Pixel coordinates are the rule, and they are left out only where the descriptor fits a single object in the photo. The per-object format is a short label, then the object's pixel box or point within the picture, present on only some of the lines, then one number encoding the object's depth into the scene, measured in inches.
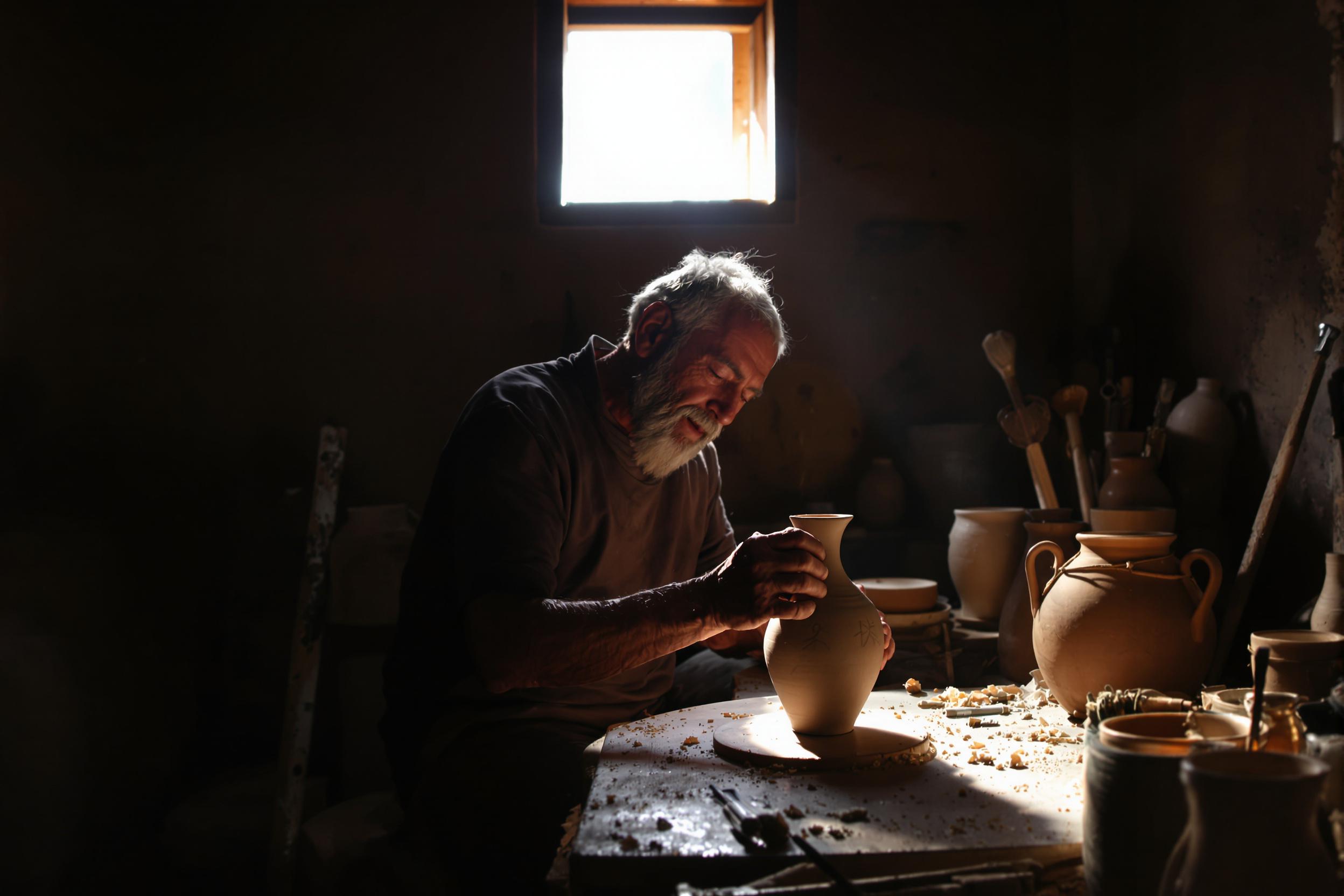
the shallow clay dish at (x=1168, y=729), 49.6
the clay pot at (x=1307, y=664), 68.4
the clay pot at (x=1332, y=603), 79.4
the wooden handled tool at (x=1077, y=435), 132.2
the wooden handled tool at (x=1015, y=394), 131.6
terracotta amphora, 76.4
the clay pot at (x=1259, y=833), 38.3
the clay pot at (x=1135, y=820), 45.8
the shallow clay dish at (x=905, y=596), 121.6
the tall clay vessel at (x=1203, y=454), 123.8
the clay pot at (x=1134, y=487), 120.7
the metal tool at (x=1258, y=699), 48.1
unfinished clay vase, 73.2
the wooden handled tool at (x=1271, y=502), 102.7
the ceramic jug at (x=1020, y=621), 104.8
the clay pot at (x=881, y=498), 153.7
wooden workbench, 51.8
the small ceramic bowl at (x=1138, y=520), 111.6
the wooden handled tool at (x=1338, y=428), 101.6
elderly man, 76.4
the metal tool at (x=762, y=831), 52.4
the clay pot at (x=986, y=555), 126.5
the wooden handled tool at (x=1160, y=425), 127.1
